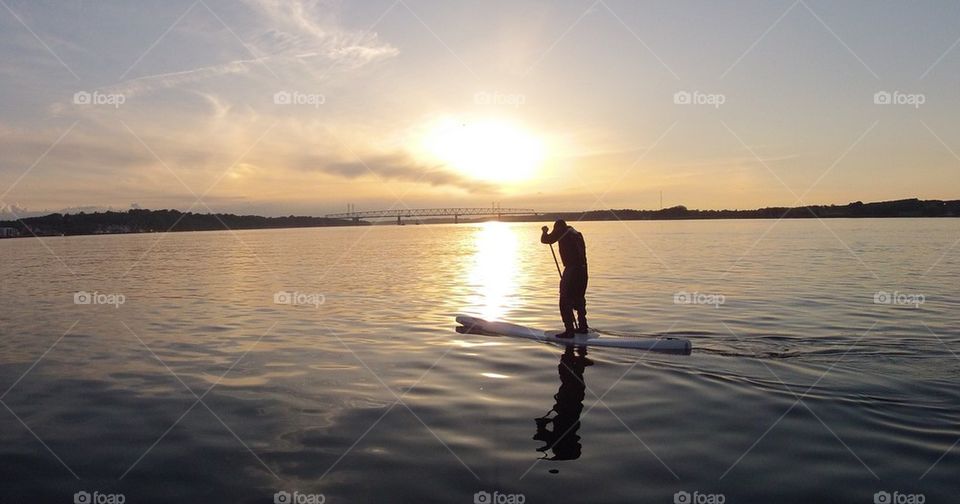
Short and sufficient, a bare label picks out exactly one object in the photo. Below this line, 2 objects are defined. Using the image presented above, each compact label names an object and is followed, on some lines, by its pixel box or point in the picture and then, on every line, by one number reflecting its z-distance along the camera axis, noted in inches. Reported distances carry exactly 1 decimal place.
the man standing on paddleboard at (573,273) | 629.9
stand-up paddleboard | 551.5
